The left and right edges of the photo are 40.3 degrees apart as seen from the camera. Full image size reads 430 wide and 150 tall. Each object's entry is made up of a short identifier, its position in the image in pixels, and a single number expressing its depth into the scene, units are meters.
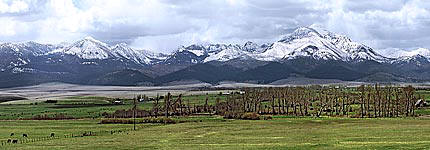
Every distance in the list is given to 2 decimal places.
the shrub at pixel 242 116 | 172.88
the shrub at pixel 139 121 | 161.25
